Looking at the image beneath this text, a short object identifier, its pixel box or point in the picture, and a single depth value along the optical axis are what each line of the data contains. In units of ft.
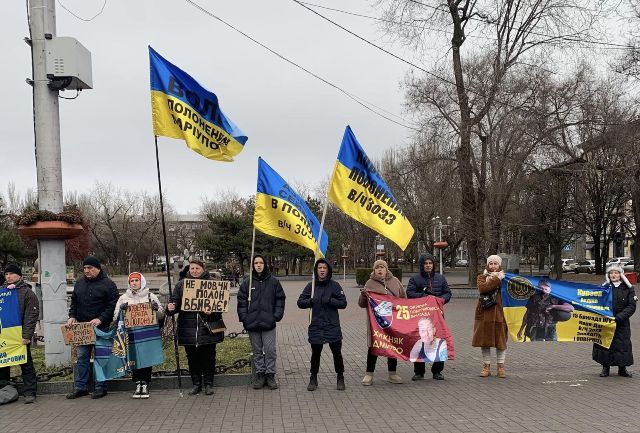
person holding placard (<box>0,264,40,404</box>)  23.72
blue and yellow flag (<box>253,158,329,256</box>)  28.14
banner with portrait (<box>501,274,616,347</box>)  27.63
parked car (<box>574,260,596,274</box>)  164.02
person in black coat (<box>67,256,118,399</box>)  24.14
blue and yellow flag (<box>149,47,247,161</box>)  26.23
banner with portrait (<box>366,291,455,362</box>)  25.79
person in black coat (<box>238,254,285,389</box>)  25.20
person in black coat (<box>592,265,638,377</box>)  26.94
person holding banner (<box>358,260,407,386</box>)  26.13
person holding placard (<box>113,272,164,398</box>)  24.16
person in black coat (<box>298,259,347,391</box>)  25.03
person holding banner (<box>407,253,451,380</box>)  27.17
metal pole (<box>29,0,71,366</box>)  27.66
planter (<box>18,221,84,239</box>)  26.78
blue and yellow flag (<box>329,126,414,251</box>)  27.53
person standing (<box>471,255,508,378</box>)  26.99
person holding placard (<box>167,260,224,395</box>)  24.31
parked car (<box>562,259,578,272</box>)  180.55
